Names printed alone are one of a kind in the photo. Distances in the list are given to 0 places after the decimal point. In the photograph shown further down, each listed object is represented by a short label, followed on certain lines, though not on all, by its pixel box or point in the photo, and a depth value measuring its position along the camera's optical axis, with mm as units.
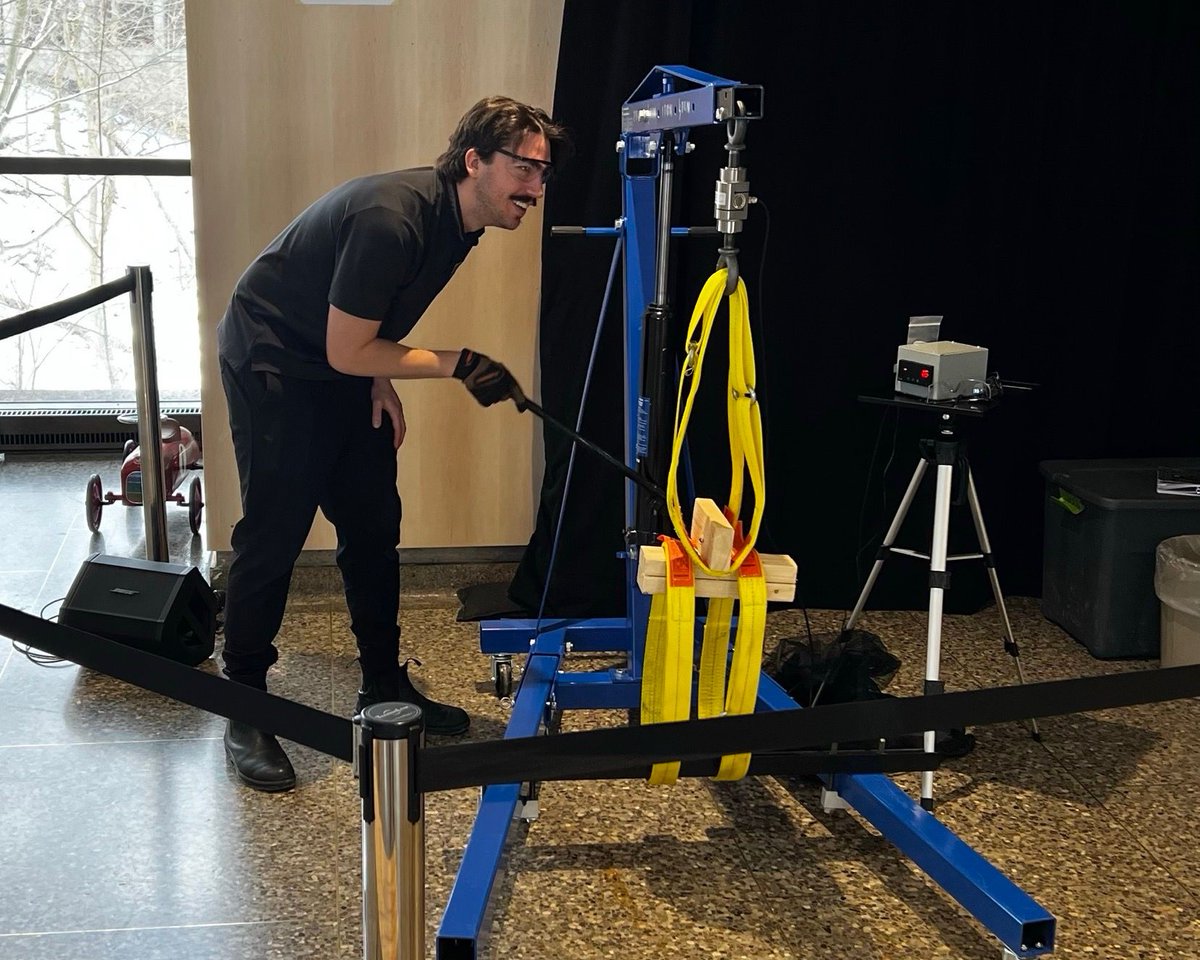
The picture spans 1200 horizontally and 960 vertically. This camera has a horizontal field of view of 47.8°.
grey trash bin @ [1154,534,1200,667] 3340
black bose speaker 3344
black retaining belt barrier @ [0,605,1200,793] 1541
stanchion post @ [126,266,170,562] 3570
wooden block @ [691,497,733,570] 2287
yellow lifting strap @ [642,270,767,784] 2270
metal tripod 2715
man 2617
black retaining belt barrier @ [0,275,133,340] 2738
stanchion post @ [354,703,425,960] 1441
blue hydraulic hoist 2197
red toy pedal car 4480
